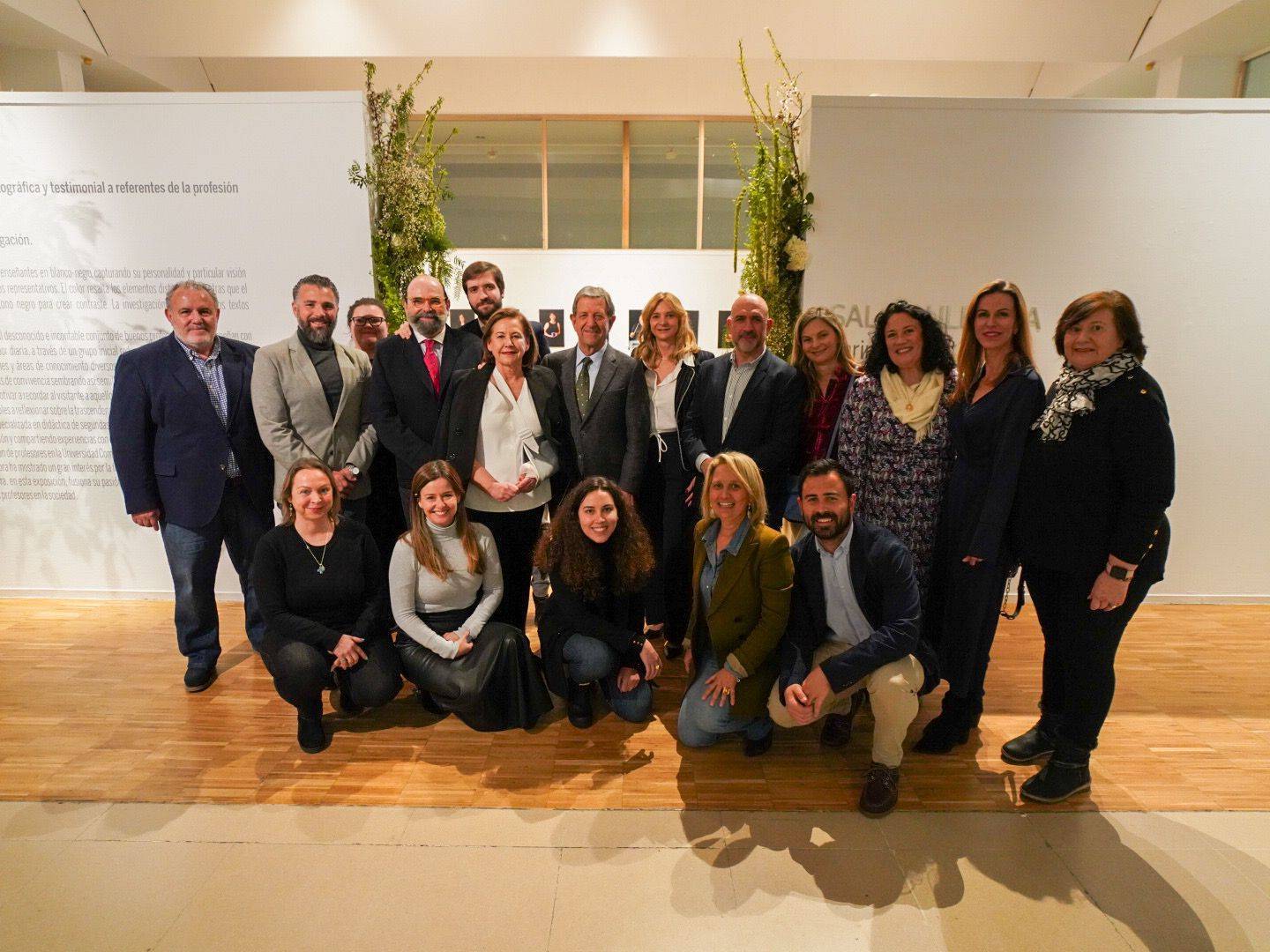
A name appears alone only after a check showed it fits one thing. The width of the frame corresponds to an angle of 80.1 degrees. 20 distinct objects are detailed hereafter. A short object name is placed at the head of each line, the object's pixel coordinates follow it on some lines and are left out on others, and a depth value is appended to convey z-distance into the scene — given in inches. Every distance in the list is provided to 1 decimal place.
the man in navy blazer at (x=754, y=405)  119.6
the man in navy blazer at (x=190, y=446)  122.4
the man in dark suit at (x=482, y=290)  130.0
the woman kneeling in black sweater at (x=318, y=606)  105.5
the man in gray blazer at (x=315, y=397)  121.7
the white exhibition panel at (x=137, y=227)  147.7
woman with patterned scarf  87.9
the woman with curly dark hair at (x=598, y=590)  107.9
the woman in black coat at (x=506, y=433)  116.4
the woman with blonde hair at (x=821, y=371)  116.9
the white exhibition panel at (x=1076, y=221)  150.4
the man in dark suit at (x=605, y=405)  120.6
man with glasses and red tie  120.7
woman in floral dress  103.1
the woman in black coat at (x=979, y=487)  96.2
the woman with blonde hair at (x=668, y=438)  126.6
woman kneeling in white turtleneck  108.0
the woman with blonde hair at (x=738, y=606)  99.3
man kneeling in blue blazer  93.4
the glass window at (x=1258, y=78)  198.7
